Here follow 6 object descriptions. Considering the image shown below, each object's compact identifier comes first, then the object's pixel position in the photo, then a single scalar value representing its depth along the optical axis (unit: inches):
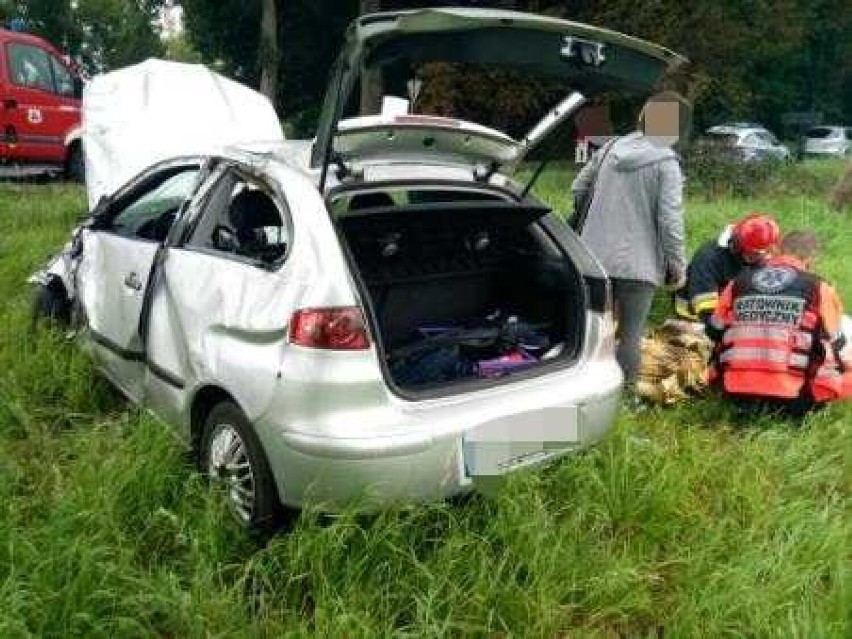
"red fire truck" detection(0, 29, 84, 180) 474.0
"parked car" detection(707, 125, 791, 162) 636.7
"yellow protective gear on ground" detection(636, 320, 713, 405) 201.5
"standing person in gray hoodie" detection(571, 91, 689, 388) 180.5
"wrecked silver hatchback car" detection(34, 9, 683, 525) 117.7
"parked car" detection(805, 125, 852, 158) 1289.4
